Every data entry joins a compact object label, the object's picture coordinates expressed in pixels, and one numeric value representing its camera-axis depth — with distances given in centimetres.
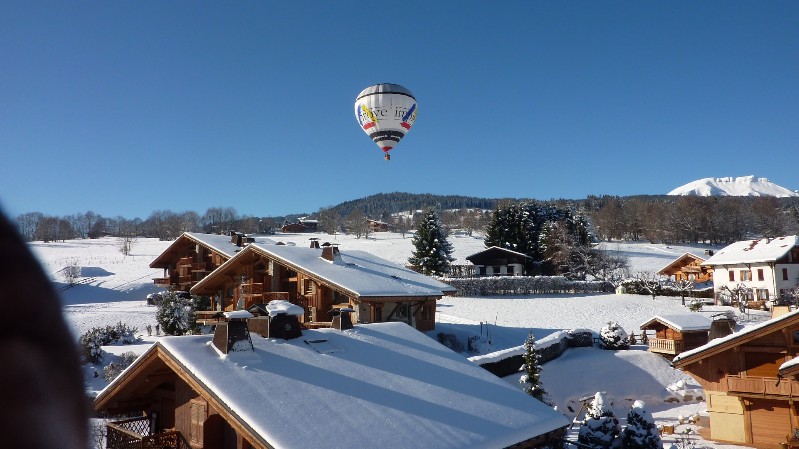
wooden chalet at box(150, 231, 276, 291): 4050
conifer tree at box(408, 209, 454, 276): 6262
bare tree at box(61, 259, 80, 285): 5669
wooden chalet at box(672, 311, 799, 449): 2131
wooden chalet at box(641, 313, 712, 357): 3162
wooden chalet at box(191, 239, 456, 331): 2711
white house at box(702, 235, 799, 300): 4828
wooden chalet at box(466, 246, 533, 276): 6781
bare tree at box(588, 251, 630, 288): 6494
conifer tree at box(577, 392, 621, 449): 1719
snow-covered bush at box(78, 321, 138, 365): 3017
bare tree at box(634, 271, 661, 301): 4928
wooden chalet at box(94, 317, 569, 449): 1073
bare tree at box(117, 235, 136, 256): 8156
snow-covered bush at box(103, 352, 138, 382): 2393
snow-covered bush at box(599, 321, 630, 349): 3328
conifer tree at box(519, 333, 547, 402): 2309
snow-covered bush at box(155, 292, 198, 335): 3189
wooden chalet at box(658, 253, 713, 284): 6180
